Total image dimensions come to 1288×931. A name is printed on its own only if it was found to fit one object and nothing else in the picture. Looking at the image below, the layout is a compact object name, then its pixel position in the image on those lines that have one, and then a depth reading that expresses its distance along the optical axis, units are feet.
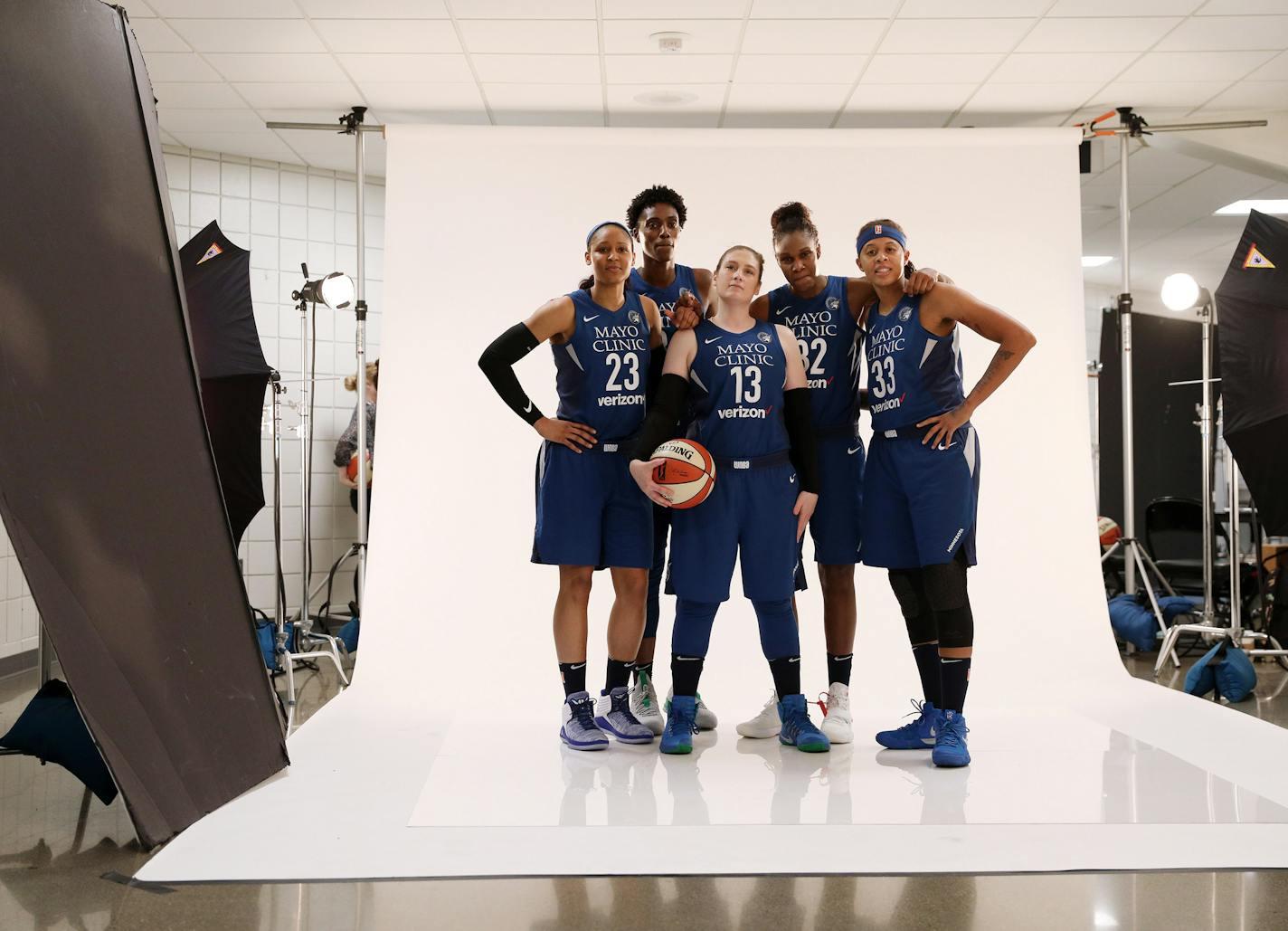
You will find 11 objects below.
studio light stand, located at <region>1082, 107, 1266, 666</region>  16.80
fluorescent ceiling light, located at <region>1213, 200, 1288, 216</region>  23.91
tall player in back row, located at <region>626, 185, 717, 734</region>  11.37
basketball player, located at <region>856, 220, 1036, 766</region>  10.11
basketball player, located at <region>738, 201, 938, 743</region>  11.00
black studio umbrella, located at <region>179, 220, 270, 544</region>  12.55
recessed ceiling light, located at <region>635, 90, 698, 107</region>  17.06
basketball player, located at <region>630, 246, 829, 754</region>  10.23
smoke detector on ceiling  14.85
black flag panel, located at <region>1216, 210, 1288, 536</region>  12.87
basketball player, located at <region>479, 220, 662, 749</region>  10.66
